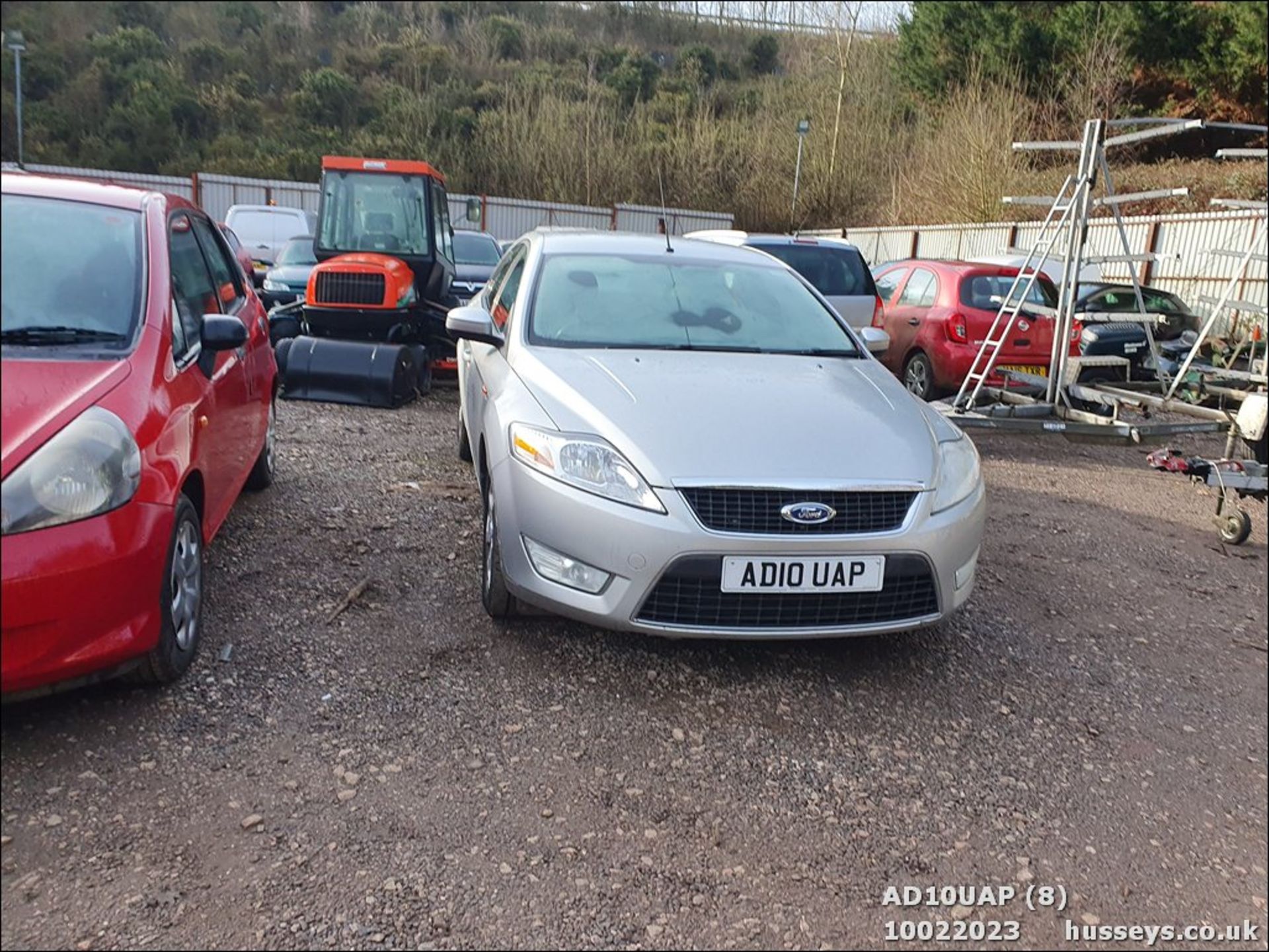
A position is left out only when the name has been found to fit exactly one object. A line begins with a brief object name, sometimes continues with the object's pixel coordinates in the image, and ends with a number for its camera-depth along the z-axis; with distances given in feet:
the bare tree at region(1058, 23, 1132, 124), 74.95
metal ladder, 25.72
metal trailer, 23.47
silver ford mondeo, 10.36
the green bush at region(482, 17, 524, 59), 149.59
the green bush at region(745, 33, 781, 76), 149.69
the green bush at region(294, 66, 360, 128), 124.36
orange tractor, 27.76
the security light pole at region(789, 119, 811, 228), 84.12
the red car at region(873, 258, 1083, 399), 30.53
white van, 57.67
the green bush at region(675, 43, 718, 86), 145.38
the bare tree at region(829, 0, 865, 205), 94.32
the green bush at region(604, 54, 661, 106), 128.16
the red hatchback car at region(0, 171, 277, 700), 7.93
